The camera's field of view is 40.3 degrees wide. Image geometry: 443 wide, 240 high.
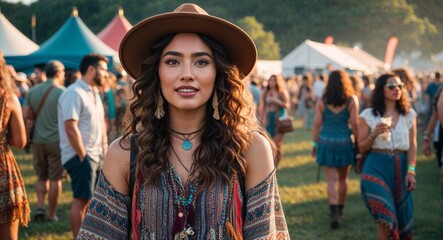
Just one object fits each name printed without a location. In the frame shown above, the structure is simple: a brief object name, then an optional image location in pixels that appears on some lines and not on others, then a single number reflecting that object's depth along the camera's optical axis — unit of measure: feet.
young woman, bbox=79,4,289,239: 7.87
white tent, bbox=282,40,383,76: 93.26
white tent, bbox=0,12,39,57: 46.62
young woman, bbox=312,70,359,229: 25.20
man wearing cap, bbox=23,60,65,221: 24.98
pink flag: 108.78
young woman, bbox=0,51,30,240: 14.21
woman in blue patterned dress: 18.74
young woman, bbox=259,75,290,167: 33.99
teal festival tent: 43.74
